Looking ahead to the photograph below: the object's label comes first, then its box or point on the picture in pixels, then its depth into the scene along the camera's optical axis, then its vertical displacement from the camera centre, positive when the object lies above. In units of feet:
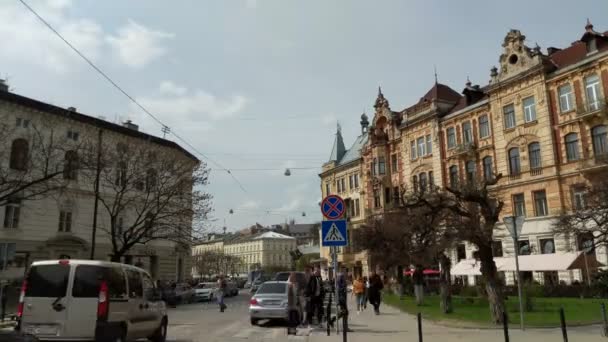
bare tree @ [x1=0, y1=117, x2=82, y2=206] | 85.00 +23.71
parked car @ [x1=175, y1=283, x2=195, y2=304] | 117.35 -4.65
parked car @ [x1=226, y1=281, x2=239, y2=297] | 159.98 -5.46
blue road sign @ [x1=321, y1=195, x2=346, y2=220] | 44.78 +5.78
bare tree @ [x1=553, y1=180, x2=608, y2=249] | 72.23 +8.48
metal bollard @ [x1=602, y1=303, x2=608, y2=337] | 42.65 -4.89
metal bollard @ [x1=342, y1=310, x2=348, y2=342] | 38.87 -4.34
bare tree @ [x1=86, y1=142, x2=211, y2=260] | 108.58 +20.76
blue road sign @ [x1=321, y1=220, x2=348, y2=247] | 45.19 +3.52
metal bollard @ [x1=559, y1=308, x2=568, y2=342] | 36.69 -4.28
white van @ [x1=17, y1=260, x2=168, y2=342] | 33.32 -1.80
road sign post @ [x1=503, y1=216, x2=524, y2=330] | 49.90 +4.55
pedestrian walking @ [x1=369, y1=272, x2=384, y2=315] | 75.36 -3.18
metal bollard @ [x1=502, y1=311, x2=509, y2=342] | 34.78 -4.18
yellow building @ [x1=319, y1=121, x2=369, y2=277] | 219.00 +42.68
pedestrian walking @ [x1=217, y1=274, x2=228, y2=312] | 86.73 -3.90
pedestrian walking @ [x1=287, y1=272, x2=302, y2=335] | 51.85 -3.63
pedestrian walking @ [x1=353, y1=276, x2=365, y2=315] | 83.77 -3.85
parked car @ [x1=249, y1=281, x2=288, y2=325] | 60.18 -3.88
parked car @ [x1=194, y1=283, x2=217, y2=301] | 135.64 -5.20
